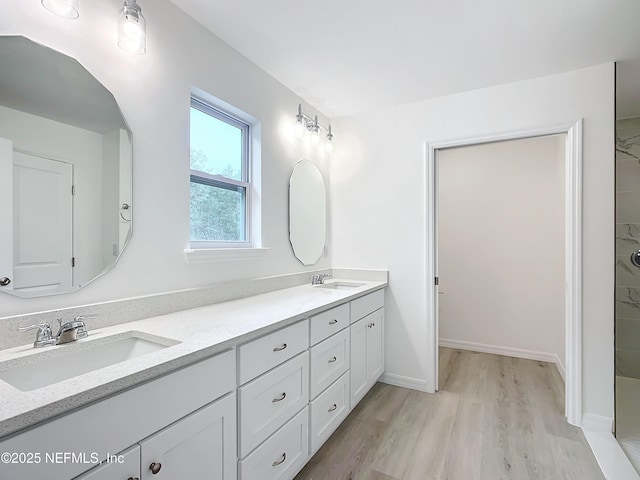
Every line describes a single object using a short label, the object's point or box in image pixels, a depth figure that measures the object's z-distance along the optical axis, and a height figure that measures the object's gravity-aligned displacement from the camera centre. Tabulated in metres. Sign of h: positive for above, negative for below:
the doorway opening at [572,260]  2.16 -0.14
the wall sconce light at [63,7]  1.15 +0.83
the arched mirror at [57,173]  1.12 +0.25
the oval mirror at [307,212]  2.59 +0.23
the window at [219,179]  1.88 +0.37
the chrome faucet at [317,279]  2.66 -0.34
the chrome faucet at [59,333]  1.11 -0.33
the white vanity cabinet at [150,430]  0.74 -0.52
